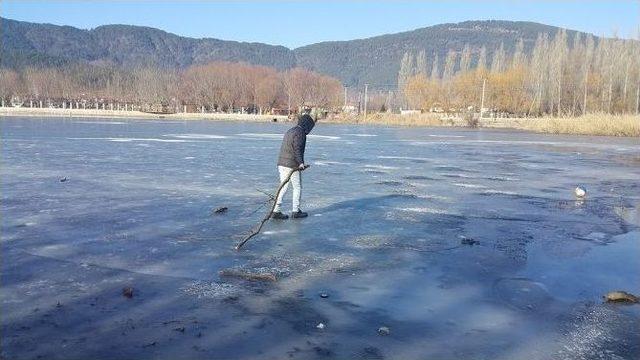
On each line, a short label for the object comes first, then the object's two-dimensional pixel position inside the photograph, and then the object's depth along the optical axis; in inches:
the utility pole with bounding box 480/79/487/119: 3503.2
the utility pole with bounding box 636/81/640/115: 2694.4
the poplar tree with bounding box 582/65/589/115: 2987.2
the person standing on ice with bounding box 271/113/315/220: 357.4
